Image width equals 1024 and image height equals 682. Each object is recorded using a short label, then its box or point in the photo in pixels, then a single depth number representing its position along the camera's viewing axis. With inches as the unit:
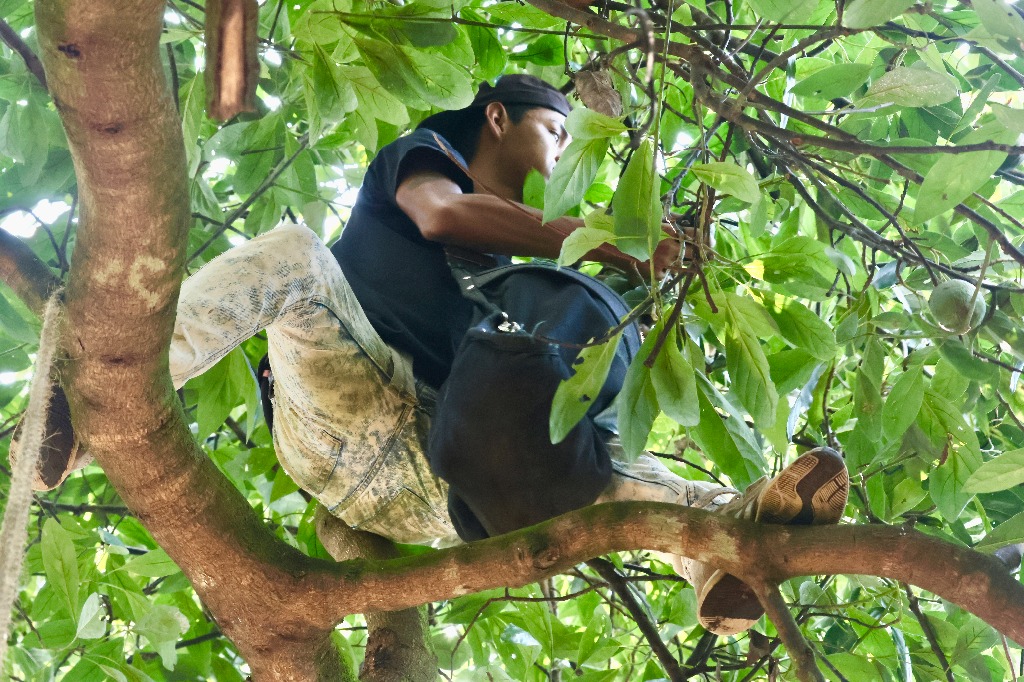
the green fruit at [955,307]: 190.1
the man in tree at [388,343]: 191.3
